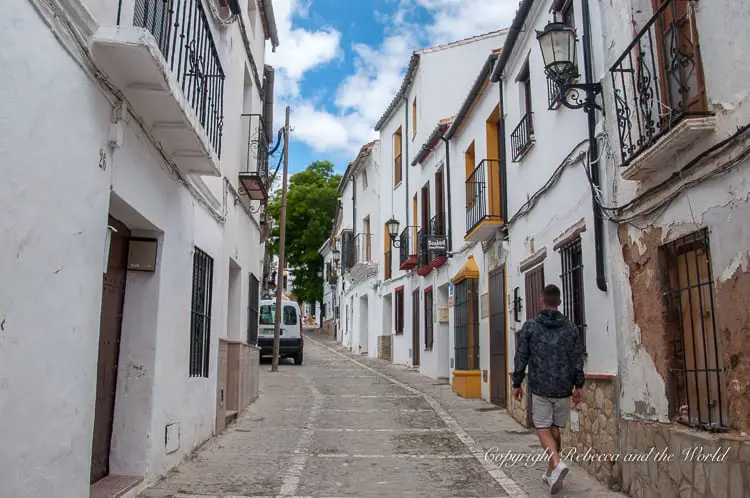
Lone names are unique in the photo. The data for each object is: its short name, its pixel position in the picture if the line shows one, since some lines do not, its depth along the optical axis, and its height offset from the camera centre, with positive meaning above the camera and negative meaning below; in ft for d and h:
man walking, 18.40 -0.83
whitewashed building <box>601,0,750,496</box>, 13.74 +2.63
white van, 63.26 +1.03
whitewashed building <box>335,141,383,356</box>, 79.15 +12.08
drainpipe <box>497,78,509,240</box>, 33.96 +8.70
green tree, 126.21 +23.90
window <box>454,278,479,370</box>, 40.52 +1.09
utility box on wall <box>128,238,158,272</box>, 18.78 +2.49
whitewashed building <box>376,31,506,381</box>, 48.65 +11.52
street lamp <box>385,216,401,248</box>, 61.77 +10.72
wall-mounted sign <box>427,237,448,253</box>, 47.75 +7.06
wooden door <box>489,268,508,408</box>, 33.83 +0.08
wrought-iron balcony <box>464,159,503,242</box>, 34.76 +7.78
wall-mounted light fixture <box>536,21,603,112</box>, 20.26 +8.71
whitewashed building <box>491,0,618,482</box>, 20.49 +5.24
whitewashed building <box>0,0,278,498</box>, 10.57 +2.44
